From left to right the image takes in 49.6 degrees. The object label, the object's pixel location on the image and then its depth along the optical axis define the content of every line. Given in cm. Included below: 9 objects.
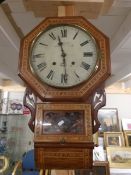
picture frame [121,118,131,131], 243
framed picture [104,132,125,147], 232
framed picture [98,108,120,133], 243
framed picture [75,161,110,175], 194
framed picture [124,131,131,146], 232
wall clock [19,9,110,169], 45
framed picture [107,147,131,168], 208
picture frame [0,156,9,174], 178
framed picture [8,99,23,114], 259
